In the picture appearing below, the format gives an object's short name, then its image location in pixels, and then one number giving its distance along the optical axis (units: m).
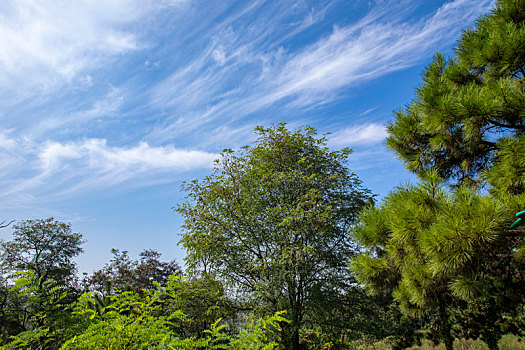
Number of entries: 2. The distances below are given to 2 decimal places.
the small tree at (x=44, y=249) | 18.59
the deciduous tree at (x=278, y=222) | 8.03
